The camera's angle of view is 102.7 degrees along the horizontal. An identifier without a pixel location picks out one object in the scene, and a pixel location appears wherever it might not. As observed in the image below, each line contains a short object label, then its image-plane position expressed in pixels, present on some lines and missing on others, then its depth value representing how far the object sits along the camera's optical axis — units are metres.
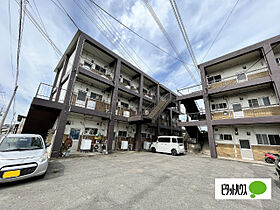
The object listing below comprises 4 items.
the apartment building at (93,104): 8.04
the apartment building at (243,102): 8.46
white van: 10.45
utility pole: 8.80
